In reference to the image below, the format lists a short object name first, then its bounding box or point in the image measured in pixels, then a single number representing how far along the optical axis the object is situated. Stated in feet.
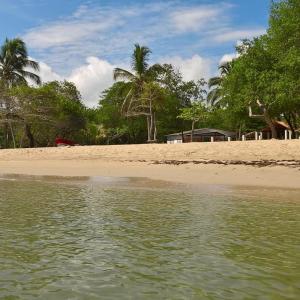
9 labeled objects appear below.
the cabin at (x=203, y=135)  183.11
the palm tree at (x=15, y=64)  157.07
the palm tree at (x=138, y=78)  149.38
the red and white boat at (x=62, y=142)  123.56
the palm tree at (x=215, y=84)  177.21
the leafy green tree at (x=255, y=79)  105.19
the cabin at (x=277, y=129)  176.62
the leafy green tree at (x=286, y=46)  88.69
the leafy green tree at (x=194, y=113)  168.66
